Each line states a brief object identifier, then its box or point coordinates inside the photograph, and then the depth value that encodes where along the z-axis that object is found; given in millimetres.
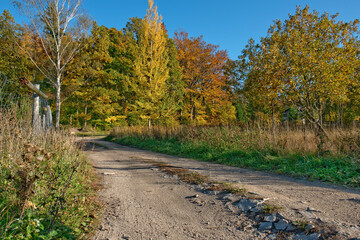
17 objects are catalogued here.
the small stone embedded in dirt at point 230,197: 3849
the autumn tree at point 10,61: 22412
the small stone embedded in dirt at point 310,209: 3191
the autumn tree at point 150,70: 18672
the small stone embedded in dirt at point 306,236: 2477
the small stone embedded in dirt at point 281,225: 2764
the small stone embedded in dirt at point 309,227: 2646
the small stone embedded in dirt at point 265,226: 2825
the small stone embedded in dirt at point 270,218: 2962
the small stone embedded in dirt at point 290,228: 2703
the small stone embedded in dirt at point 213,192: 4281
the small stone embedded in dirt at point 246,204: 3455
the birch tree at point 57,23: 13758
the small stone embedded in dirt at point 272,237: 2584
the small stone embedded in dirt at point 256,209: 3288
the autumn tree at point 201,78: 27828
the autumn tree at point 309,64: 9047
